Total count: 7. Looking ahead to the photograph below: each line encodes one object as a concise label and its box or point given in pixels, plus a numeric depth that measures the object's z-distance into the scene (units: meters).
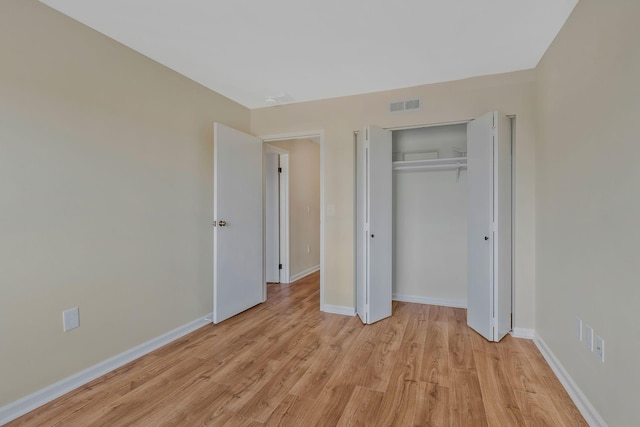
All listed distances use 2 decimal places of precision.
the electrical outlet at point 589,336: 1.64
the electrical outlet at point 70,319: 1.95
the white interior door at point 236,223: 3.01
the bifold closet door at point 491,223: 2.63
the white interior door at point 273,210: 4.62
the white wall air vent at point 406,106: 3.10
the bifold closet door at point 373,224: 3.08
